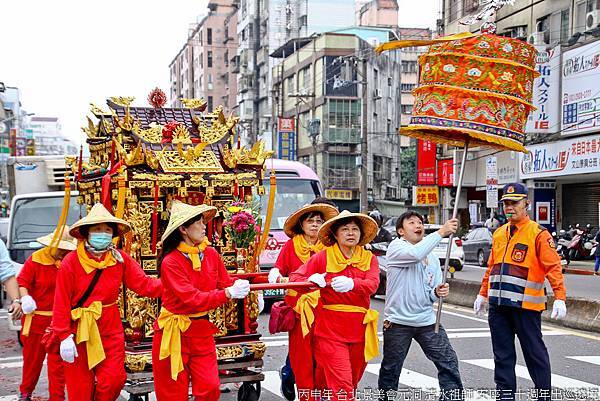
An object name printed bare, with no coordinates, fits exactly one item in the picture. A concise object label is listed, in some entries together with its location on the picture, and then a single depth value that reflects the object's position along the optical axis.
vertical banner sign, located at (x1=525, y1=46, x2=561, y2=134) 24.33
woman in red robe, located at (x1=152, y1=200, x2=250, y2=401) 5.56
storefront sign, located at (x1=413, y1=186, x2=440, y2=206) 35.34
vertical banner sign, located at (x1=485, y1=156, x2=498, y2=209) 23.03
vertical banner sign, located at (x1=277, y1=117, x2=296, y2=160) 47.62
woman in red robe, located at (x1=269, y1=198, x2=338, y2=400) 6.76
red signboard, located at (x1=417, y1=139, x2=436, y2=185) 35.16
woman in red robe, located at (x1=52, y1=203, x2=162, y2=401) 5.70
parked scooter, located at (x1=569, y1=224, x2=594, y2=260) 24.48
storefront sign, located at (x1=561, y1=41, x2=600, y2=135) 22.58
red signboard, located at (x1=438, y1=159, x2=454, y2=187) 33.59
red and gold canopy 6.50
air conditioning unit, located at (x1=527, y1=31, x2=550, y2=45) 26.30
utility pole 33.53
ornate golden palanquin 6.76
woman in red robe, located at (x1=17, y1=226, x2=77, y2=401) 7.09
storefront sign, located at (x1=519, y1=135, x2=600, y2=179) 22.97
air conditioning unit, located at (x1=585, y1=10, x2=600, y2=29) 23.69
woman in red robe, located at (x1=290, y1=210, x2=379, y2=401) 5.84
